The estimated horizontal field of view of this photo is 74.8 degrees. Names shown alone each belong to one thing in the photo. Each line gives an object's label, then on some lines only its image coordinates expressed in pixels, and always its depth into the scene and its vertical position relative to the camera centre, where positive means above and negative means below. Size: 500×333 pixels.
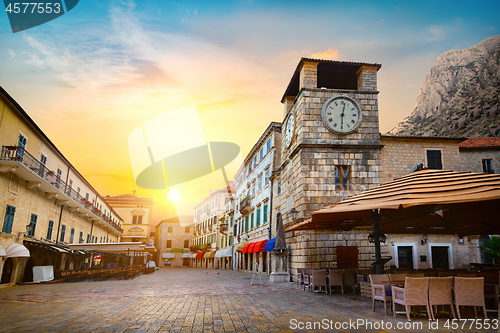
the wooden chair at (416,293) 6.47 -0.91
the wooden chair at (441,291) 6.50 -0.86
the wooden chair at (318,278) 11.27 -1.18
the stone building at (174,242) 74.25 -0.75
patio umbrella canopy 6.41 +0.92
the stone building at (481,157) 22.80 +6.22
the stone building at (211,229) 50.35 +1.80
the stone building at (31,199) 15.41 +2.10
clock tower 17.69 +5.70
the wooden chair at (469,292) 6.47 -0.86
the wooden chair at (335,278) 11.34 -1.17
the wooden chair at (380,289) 7.17 -0.99
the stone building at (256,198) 26.84 +4.15
